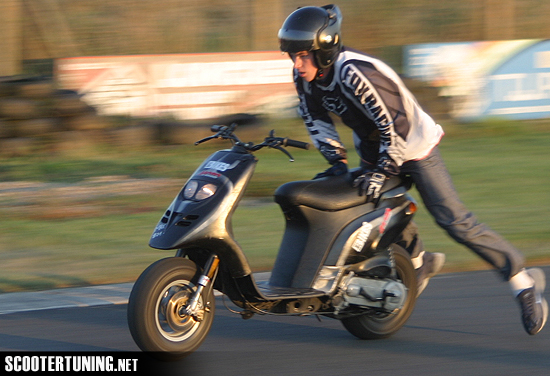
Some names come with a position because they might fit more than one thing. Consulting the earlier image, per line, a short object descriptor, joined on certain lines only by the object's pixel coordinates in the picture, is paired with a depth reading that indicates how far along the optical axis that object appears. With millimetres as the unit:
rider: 8758
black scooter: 7961
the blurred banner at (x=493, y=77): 26094
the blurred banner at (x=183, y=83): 23297
